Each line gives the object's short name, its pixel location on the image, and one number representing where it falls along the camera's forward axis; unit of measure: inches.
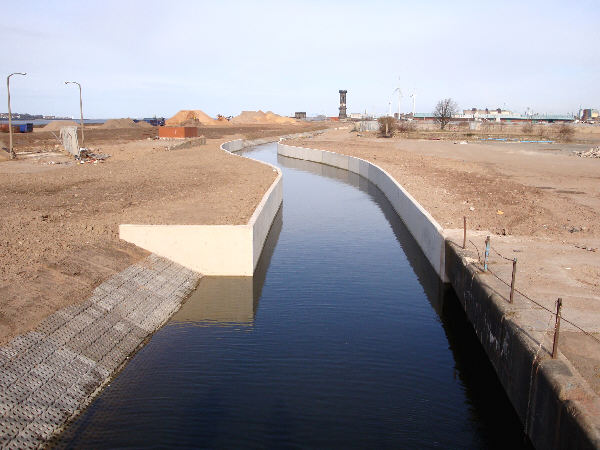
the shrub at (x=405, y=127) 3602.4
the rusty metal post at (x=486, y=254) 513.7
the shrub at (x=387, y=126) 3373.8
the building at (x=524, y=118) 7135.8
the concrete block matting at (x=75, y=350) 338.3
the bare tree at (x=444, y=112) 4109.7
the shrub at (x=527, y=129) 3806.1
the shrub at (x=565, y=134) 3086.6
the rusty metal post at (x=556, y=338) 319.9
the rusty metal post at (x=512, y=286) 416.4
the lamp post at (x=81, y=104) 1990.4
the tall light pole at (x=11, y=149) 1605.2
